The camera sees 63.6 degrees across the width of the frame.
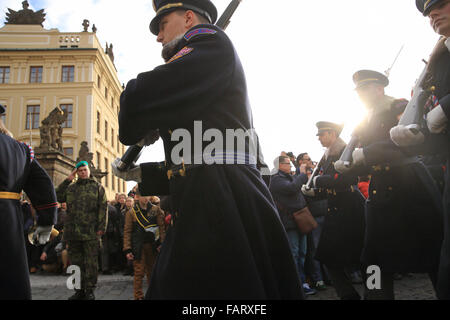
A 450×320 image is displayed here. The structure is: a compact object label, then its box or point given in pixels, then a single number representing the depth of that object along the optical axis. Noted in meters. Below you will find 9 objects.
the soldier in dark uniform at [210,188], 1.46
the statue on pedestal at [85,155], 20.22
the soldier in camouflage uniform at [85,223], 6.12
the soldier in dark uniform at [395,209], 3.07
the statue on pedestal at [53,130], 17.14
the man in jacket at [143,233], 6.38
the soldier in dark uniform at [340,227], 4.26
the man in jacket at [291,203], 6.37
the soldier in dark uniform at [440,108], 2.14
